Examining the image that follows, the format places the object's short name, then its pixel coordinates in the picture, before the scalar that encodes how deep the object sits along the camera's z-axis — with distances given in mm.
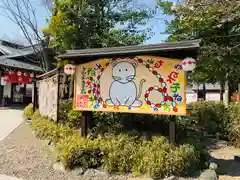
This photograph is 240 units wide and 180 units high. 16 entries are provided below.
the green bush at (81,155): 3885
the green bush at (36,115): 7772
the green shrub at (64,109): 6020
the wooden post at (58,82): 6064
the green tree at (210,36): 6203
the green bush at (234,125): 6533
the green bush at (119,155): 3785
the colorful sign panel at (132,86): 3988
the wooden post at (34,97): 9701
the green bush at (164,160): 3562
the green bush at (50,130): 5173
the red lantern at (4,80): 13312
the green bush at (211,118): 7631
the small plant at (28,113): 8821
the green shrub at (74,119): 5725
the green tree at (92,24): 8211
